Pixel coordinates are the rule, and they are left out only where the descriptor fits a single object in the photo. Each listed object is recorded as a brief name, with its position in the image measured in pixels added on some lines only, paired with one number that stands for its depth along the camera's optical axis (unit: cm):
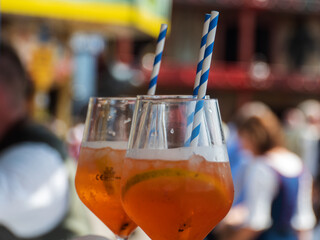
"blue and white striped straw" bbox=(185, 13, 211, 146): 94
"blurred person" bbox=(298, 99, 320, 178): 662
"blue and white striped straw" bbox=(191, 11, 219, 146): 88
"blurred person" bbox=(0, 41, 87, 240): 188
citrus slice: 88
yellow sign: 259
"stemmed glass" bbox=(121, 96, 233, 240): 87
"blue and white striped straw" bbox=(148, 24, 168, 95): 100
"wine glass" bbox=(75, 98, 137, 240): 101
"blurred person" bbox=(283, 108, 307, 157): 705
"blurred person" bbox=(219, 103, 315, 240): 335
